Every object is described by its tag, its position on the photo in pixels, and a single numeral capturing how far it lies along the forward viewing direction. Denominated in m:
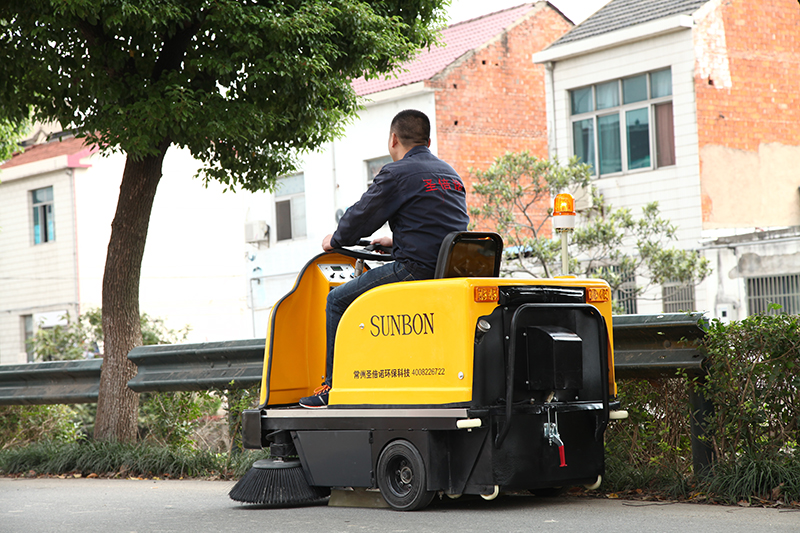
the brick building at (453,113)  26.72
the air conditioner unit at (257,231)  30.91
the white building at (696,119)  21.28
